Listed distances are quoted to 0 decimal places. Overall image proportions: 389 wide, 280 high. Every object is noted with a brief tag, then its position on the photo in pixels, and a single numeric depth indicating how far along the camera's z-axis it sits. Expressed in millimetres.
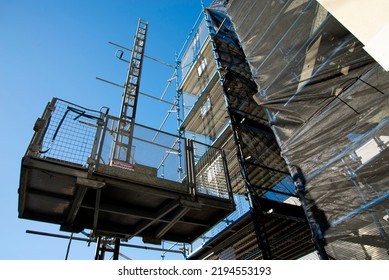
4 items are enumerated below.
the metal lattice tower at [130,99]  5523
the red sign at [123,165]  4905
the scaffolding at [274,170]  4316
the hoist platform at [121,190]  4434
